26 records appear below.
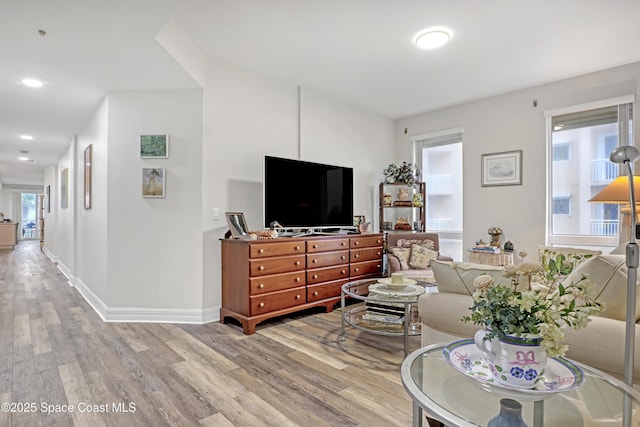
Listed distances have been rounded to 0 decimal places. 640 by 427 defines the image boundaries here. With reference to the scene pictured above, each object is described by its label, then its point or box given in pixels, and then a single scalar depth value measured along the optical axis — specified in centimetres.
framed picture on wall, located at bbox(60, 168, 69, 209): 598
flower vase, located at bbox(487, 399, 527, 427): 105
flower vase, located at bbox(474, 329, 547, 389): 103
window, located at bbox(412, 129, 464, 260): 499
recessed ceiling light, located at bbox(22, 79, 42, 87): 329
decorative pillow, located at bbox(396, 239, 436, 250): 434
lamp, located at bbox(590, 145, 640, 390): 109
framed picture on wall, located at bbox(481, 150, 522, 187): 433
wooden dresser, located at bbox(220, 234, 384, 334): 310
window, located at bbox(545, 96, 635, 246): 373
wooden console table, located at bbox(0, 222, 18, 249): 1016
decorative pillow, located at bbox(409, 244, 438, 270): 414
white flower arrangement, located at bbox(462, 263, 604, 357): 98
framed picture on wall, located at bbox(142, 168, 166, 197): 341
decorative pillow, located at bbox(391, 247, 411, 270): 415
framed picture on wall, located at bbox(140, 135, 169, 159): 342
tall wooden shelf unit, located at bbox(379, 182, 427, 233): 501
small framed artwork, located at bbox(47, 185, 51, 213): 866
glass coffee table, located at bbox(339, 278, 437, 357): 249
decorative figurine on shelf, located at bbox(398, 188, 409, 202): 518
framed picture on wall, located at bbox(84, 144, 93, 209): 425
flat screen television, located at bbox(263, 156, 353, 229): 359
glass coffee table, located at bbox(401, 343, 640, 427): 104
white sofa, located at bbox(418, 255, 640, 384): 138
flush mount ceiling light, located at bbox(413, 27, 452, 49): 288
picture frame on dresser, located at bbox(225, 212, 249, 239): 327
